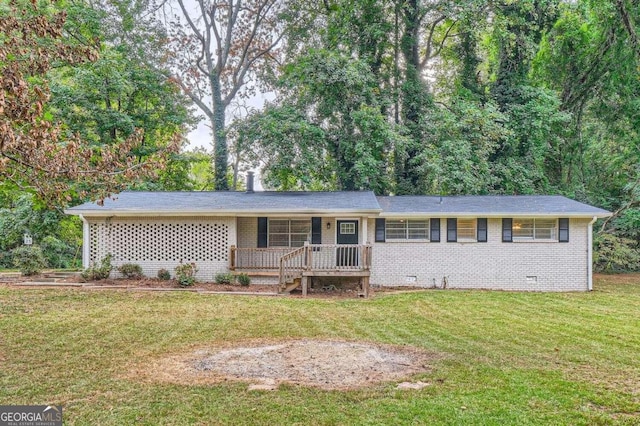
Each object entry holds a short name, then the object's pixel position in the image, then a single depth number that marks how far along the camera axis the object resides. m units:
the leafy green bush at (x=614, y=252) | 19.86
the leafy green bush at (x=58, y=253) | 20.41
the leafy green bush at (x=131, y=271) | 14.31
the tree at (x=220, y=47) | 23.53
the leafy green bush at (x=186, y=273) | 13.51
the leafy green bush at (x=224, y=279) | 14.03
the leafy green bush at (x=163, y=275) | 14.30
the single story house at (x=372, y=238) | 14.33
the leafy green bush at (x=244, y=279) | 13.96
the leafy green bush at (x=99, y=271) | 13.92
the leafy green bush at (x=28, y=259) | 14.58
